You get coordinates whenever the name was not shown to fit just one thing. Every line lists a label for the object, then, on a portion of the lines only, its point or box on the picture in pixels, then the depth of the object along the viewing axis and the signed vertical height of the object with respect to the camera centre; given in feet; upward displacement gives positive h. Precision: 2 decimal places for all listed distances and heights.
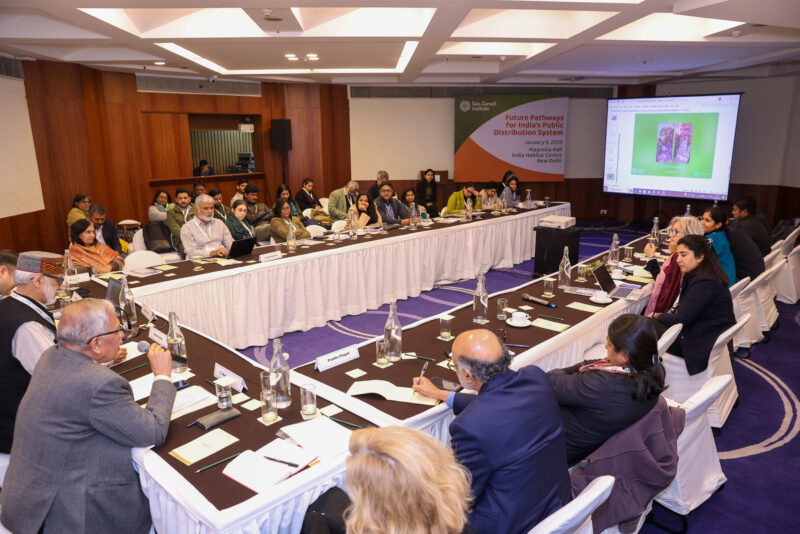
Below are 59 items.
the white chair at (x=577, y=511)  4.85 -3.41
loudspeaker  32.89 +1.21
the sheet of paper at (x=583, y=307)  11.66 -3.52
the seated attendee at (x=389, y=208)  23.29 -2.54
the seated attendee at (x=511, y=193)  28.53 -2.28
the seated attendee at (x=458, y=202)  27.99 -2.69
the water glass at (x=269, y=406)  6.87 -3.38
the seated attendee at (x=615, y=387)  6.82 -3.13
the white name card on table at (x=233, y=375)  7.62 -3.29
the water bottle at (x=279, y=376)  7.19 -3.06
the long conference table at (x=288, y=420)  5.44 -3.53
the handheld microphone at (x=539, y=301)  11.82 -3.40
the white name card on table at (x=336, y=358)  8.46 -3.38
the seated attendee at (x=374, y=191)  28.73 -2.14
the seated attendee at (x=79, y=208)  21.09 -2.17
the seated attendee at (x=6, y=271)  8.76 -1.93
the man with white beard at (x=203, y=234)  16.52 -2.60
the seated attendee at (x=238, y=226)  18.66 -2.61
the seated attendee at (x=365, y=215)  21.56 -2.63
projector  22.78 -3.10
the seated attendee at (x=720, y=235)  14.29 -2.35
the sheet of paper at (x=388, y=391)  7.48 -3.46
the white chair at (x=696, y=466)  7.97 -5.22
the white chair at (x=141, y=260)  15.67 -3.19
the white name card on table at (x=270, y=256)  15.72 -3.12
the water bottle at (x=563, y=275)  13.07 -3.15
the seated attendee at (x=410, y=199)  24.04 -2.21
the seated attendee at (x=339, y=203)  24.44 -2.37
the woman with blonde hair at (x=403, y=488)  3.78 -2.46
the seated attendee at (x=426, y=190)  29.91 -2.19
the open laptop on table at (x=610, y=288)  12.64 -3.42
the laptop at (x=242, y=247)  15.99 -2.90
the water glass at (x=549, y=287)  12.71 -3.33
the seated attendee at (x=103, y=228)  18.42 -2.74
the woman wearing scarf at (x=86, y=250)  15.17 -2.78
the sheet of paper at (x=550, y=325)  10.40 -3.51
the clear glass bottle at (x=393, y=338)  8.88 -3.14
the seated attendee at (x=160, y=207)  24.94 -2.55
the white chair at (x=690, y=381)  11.05 -4.94
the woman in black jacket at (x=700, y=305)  10.80 -3.23
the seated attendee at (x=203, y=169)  33.67 -1.01
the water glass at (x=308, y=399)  6.97 -3.27
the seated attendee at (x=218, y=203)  23.09 -2.21
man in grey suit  5.83 -3.25
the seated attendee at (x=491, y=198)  27.35 -2.47
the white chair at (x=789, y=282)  20.16 -5.19
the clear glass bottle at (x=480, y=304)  10.74 -3.14
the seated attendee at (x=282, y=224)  19.28 -2.64
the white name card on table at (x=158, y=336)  9.14 -3.25
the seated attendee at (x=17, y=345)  7.29 -2.64
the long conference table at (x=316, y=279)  14.08 -4.15
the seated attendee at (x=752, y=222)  17.70 -2.47
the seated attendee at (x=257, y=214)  21.31 -2.64
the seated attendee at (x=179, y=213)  21.39 -2.44
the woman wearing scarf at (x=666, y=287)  12.26 -3.27
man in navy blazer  5.45 -3.15
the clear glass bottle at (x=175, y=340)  8.79 -3.14
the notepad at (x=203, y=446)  6.15 -3.53
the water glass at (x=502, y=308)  10.99 -3.30
